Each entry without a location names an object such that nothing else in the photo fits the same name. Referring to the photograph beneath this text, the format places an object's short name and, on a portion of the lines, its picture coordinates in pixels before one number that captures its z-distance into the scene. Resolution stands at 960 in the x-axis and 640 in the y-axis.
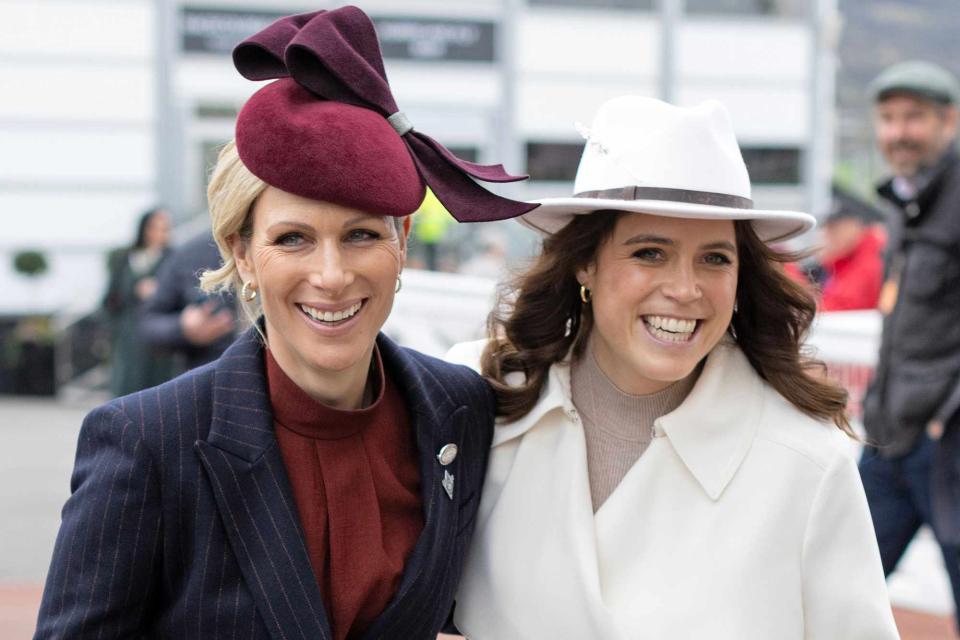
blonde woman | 1.99
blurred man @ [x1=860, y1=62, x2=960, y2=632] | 4.02
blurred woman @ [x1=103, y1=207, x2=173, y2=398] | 8.00
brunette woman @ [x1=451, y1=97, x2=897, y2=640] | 2.25
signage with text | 12.68
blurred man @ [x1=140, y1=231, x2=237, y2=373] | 5.57
